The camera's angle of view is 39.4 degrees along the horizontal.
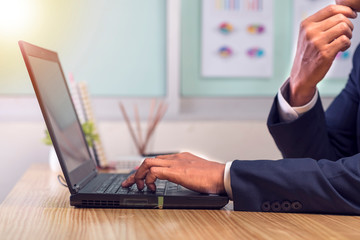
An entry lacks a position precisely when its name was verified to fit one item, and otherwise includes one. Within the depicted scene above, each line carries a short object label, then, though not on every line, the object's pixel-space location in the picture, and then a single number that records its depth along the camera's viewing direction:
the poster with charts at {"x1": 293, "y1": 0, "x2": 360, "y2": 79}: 2.36
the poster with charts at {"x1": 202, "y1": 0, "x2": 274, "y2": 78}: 2.31
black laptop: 0.96
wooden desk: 0.77
